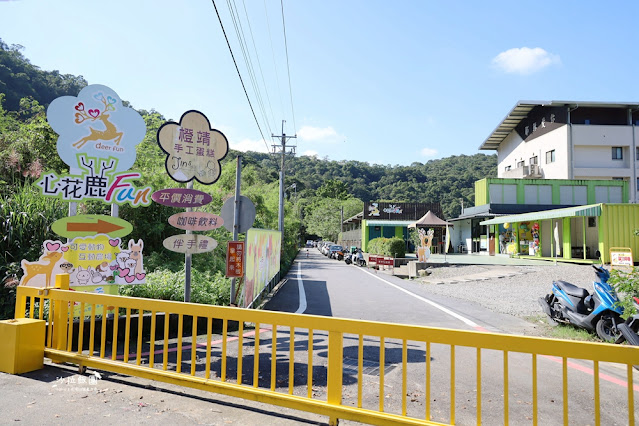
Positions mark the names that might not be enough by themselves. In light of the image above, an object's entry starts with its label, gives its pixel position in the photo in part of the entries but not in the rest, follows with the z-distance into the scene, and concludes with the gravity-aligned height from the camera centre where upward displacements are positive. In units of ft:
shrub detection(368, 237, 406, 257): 81.61 -2.89
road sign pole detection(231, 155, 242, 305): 24.93 +1.45
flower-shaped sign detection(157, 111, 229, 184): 21.95 +4.87
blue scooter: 20.90 -4.17
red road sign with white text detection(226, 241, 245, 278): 24.00 -1.77
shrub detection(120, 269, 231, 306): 24.43 -3.80
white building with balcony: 106.22 +26.67
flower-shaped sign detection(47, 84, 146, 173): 20.70 +5.72
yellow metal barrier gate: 9.95 -5.58
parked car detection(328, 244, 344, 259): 124.47 -5.66
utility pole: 87.28 +16.97
